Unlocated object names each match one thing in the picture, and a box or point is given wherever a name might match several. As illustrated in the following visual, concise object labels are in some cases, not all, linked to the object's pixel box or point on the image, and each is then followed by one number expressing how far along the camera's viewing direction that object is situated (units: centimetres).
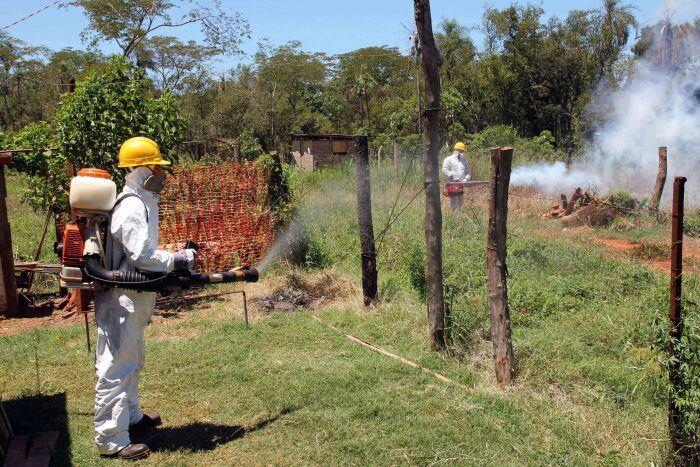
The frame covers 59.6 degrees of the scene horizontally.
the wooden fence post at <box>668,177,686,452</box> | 384
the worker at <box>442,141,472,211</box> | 1349
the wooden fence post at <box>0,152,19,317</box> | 458
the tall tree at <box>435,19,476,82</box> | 3266
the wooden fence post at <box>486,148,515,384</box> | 535
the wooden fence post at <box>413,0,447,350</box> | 586
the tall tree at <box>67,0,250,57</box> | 2816
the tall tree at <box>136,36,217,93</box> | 3709
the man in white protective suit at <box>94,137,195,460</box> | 425
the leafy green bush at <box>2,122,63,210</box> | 859
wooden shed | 3116
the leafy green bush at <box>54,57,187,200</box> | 830
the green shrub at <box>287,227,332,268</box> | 1026
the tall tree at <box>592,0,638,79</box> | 2700
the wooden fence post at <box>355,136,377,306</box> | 806
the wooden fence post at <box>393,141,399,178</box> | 1643
